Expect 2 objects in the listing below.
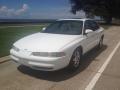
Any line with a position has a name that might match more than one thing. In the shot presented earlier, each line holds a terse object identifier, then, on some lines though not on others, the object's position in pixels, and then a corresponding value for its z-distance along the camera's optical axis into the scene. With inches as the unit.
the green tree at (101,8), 739.6
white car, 96.7
